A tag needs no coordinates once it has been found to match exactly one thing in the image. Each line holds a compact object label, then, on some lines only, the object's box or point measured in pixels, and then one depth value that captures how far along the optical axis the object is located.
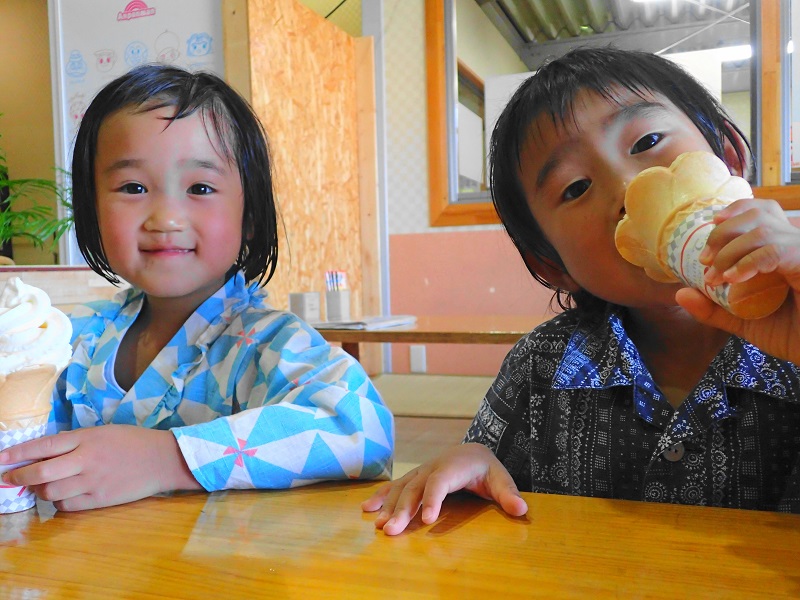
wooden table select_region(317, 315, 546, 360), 2.24
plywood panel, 3.28
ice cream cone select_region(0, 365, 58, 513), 0.60
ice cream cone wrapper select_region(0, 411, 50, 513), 0.61
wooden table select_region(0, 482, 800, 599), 0.42
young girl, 0.68
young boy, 0.79
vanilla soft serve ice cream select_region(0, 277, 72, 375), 0.60
